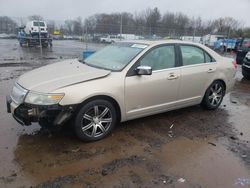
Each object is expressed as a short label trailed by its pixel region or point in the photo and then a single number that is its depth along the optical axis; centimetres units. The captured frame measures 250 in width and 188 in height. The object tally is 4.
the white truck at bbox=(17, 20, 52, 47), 2392
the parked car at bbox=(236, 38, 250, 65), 1180
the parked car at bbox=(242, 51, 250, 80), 955
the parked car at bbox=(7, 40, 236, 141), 341
